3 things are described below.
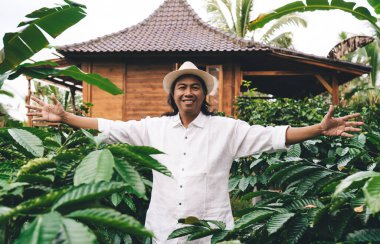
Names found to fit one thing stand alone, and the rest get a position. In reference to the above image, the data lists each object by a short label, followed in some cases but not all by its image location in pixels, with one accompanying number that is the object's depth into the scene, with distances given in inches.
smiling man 77.1
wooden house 360.8
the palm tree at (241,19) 645.9
